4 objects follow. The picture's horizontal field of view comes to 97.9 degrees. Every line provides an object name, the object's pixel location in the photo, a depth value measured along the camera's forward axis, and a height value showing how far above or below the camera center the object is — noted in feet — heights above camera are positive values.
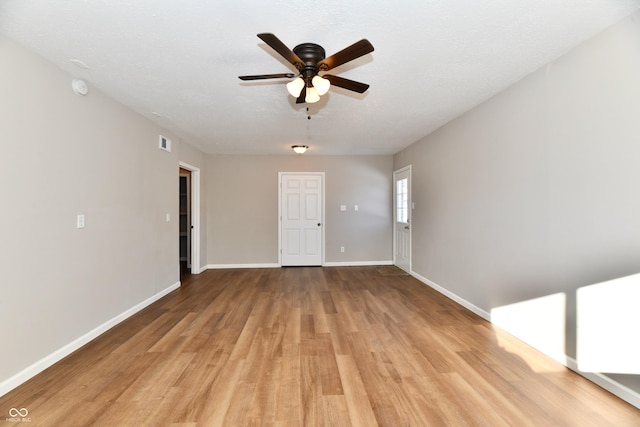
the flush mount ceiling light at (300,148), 16.17 +3.43
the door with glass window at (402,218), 17.52 -0.70
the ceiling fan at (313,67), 5.74 +3.21
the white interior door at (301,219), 19.79 -0.87
